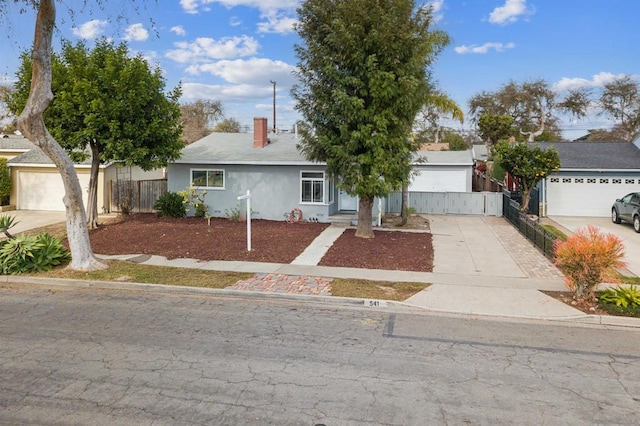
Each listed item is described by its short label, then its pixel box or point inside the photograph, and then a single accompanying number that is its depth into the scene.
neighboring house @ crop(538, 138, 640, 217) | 21.97
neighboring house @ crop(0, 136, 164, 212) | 22.64
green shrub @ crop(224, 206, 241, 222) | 19.80
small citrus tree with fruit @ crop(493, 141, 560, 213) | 20.70
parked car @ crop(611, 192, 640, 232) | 18.02
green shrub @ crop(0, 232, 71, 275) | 10.86
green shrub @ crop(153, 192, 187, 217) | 20.16
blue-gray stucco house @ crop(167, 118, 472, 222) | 19.88
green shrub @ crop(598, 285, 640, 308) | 8.24
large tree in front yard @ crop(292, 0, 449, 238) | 13.34
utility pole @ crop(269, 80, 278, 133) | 45.28
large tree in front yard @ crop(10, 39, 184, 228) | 15.78
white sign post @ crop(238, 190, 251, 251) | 13.45
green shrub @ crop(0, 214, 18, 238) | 11.42
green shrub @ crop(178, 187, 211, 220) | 20.27
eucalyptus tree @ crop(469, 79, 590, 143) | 51.88
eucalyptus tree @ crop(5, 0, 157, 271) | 10.27
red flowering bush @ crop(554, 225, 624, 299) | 8.27
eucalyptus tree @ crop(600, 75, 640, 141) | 48.06
